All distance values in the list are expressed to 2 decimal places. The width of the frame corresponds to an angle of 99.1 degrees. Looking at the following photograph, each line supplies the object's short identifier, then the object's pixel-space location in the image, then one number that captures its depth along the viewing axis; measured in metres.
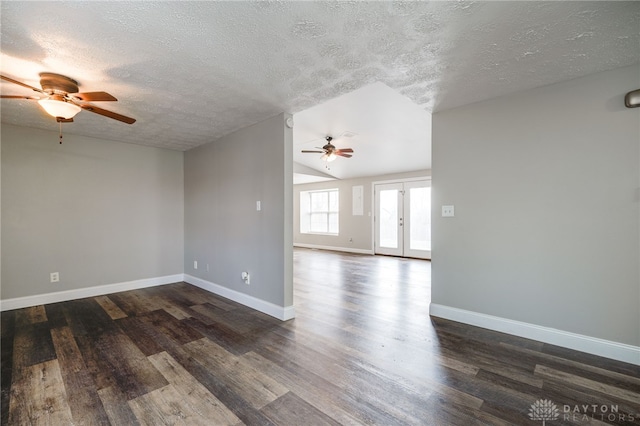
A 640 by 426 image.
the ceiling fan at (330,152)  4.77
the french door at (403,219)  6.85
